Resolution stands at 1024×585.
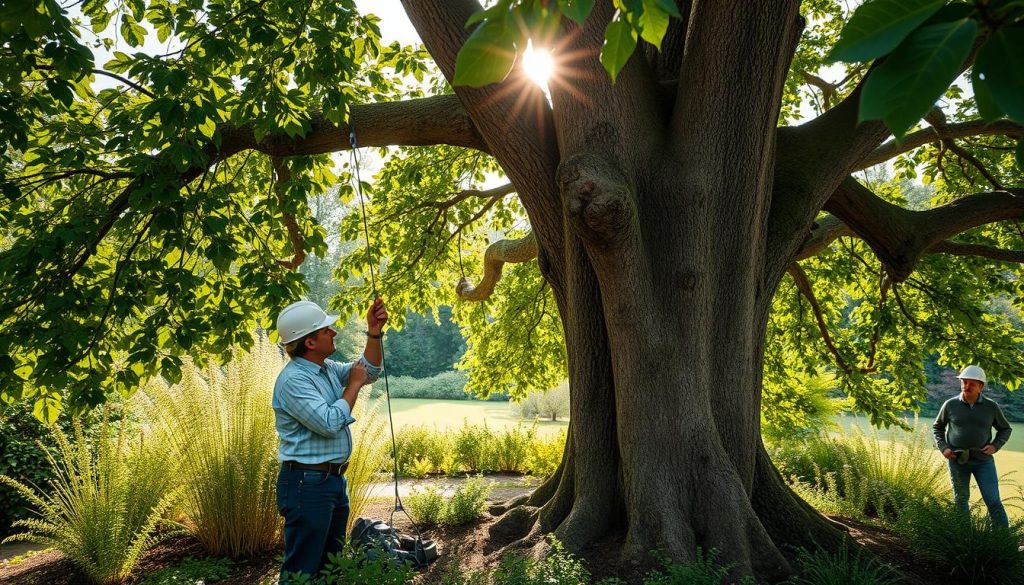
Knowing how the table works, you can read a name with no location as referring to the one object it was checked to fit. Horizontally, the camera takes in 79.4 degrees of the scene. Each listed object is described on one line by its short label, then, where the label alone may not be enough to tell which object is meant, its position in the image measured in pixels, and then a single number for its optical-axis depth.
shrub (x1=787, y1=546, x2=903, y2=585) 3.11
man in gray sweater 6.11
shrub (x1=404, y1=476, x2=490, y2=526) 5.48
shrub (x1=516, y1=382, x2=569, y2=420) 22.20
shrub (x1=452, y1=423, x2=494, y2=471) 11.19
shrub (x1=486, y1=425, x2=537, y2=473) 11.17
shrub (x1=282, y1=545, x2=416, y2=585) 2.62
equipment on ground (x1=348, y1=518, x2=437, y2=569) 3.98
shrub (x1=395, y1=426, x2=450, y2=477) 11.24
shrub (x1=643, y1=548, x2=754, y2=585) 2.84
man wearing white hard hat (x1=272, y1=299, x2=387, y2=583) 3.39
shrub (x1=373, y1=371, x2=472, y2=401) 36.44
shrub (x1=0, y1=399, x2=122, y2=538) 6.70
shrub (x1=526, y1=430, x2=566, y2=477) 10.29
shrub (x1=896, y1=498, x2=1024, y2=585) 3.99
